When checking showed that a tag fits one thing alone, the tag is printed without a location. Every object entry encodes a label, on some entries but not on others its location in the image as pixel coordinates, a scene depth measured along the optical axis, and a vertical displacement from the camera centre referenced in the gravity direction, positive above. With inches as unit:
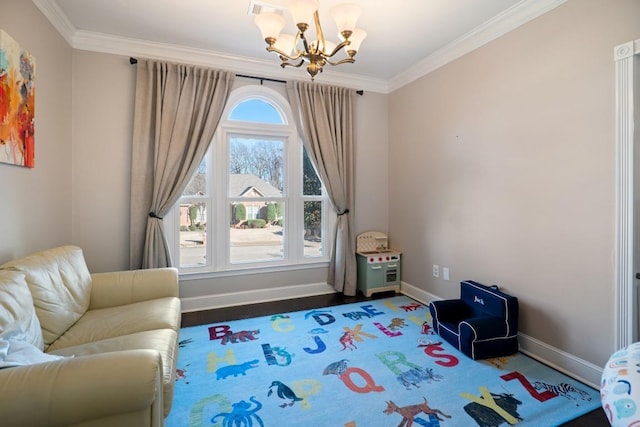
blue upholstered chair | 88.7 -35.6
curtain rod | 130.7 +59.5
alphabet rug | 66.4 -45.1
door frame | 69.7 +4.3
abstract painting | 70.2 +26.7
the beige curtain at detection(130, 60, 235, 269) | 115.8 +25.6
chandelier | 66.4 +44.2
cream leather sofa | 39.3 -24.6
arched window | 130.4 +4.3
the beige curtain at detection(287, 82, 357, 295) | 139.4 +29.9
